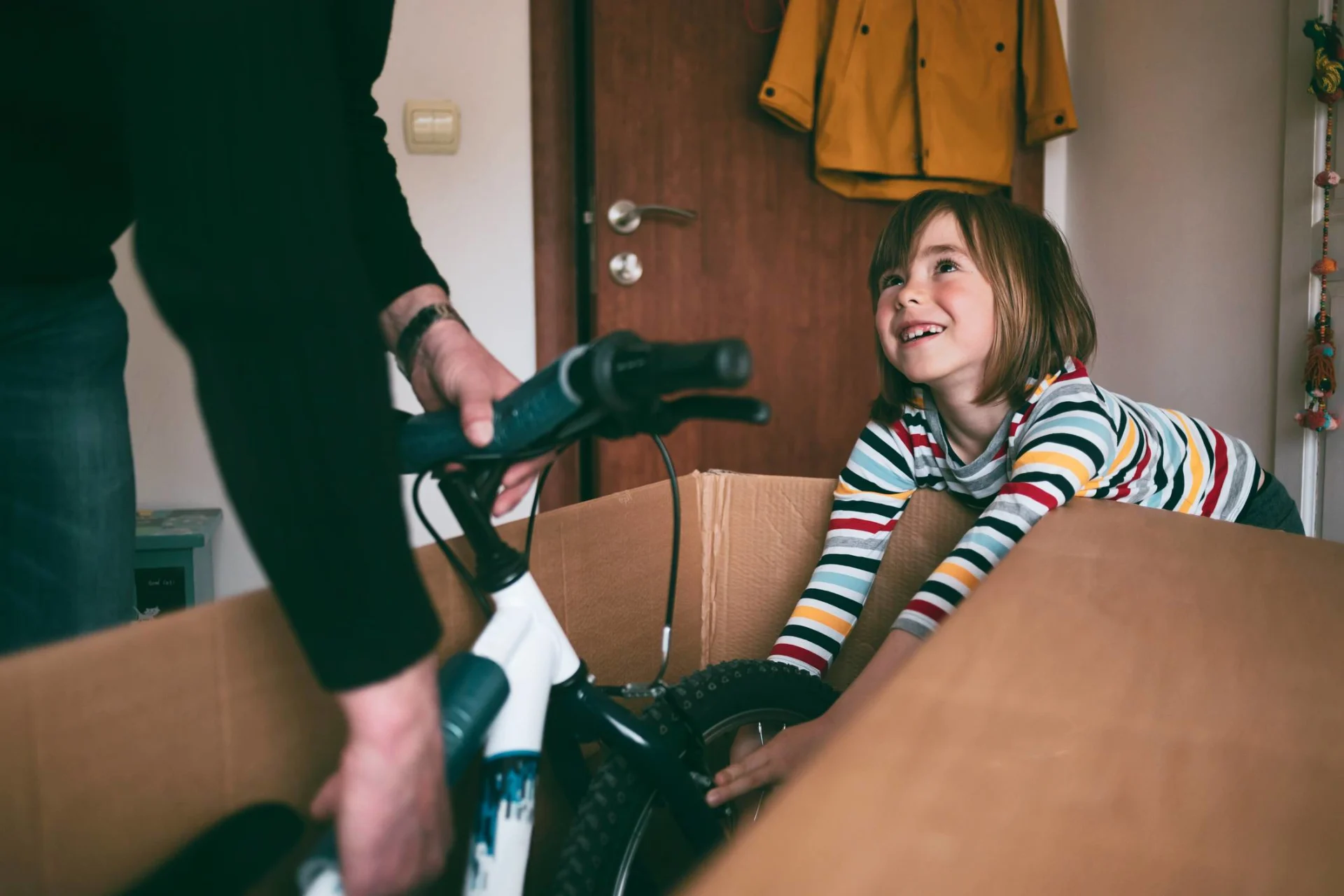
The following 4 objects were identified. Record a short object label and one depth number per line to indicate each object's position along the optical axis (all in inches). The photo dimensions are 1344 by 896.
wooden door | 61.3
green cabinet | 50.6
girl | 29.0
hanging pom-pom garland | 51.3
